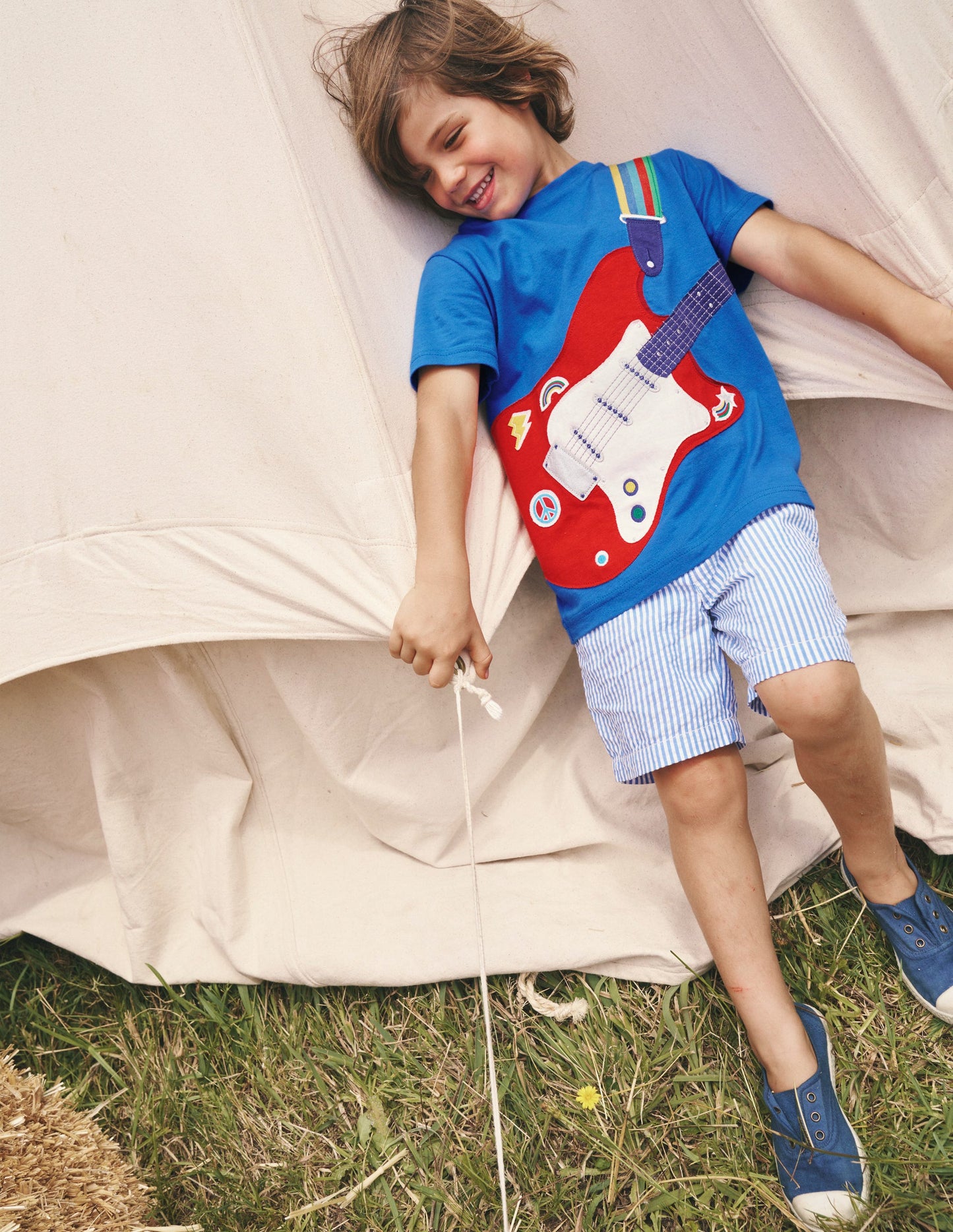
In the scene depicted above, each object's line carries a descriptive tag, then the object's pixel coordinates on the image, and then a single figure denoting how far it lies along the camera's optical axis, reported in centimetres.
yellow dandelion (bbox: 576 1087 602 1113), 106
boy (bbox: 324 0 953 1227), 98
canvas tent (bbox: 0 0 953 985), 98
